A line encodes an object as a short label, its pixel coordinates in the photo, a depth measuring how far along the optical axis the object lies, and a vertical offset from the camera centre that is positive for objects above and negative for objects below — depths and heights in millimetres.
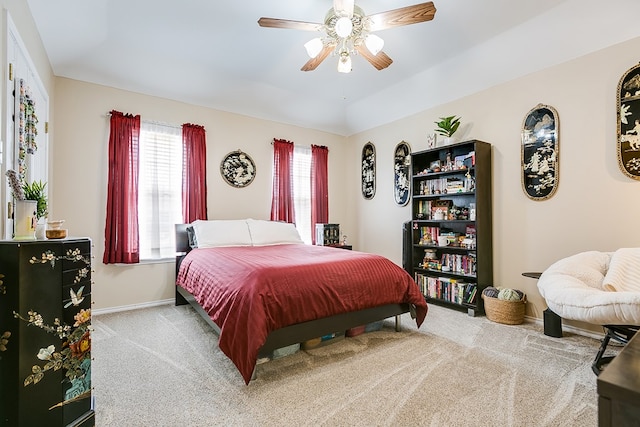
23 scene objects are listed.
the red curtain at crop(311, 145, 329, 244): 5258 +493
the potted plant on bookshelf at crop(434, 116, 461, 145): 3780 +1078
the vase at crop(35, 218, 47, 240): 1613 -76
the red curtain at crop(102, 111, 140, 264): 3572 +284
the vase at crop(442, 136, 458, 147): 3815 +919
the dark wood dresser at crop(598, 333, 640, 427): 490 -300
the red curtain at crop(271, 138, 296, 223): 4844 +495
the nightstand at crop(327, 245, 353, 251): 4856 -501
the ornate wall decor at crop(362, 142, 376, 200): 5211 +757
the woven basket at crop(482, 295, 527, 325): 3111 -999
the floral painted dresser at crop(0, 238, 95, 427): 1330 -523
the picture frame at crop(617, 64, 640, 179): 2598 +769
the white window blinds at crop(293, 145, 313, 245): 5168 +430
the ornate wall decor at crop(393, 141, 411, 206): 4594 +627
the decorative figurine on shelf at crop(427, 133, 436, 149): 4003 +965
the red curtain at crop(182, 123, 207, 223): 4078 +576
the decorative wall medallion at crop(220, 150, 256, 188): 4461 +694
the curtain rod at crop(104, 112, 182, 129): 3872 +1204
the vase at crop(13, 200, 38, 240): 1493 -12
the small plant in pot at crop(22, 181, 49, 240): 1629 +104
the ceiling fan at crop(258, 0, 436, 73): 2131 +1423
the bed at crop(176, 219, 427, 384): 2014 -612
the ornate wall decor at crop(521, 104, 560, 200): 3092 +634
